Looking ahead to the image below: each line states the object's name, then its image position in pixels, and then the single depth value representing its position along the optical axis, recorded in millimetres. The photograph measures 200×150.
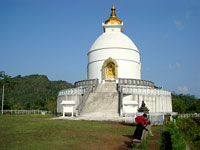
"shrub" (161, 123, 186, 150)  5367
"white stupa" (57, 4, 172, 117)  19672
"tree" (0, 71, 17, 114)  28500
